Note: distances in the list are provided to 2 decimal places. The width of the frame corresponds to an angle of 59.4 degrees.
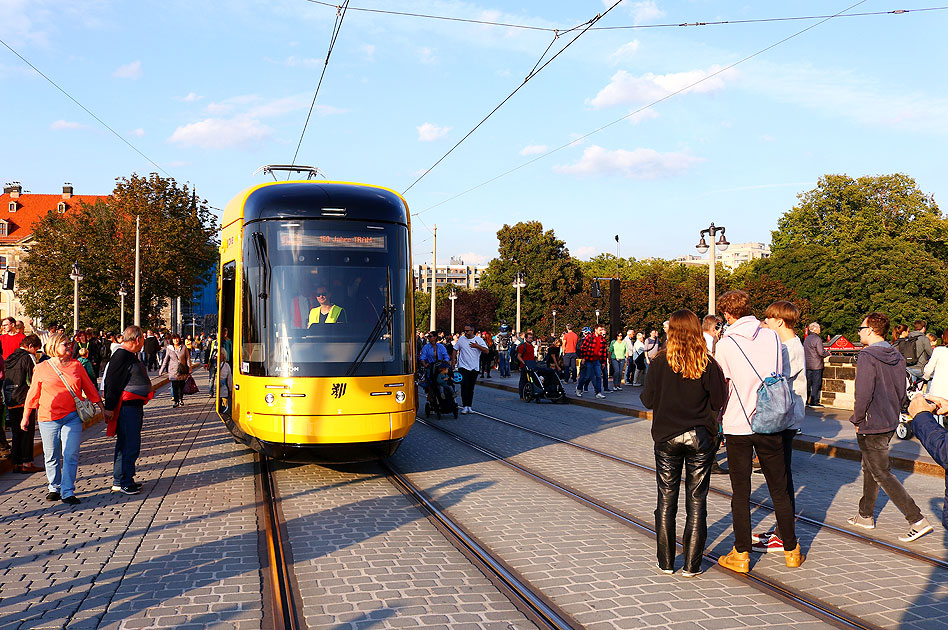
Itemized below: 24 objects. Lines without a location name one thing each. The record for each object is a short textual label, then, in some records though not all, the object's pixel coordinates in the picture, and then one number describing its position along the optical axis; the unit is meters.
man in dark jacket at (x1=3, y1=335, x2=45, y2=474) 9.76
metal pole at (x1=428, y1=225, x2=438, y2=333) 40.08
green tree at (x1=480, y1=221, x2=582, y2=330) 75.50
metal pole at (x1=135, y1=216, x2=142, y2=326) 37.01
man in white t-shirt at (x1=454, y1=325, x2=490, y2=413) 16.48
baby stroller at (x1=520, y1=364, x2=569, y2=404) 20.05
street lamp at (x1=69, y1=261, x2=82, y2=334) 33.06
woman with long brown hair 5.58
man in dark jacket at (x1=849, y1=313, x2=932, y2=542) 6.91
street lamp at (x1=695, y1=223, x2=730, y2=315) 23.71
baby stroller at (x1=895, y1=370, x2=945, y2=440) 12.66
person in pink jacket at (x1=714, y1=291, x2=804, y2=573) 5.87
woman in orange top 8.06
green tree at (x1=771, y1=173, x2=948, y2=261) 53.56
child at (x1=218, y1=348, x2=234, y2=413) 9.74
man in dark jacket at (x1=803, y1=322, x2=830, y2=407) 15.81
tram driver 8.79
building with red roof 81.75
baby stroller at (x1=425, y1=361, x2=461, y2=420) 16.08
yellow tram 8.62
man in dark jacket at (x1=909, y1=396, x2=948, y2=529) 4.44
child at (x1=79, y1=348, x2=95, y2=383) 19.46
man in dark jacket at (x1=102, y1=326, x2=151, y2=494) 8.52
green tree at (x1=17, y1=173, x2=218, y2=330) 43.25
